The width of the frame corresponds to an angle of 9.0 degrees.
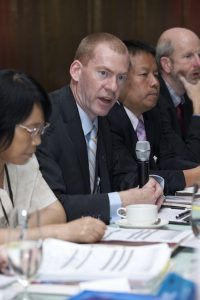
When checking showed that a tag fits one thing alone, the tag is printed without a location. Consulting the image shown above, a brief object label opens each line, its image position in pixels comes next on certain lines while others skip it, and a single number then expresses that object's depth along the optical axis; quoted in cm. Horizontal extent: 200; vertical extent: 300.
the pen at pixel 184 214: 516
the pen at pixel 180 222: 491
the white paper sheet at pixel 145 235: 431
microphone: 556
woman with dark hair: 427
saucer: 477
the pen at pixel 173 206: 564
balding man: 878
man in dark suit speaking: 585
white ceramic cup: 485
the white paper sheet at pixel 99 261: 336
